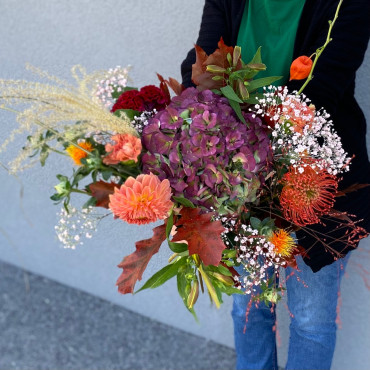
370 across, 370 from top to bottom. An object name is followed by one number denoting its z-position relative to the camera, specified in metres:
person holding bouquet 0.85
